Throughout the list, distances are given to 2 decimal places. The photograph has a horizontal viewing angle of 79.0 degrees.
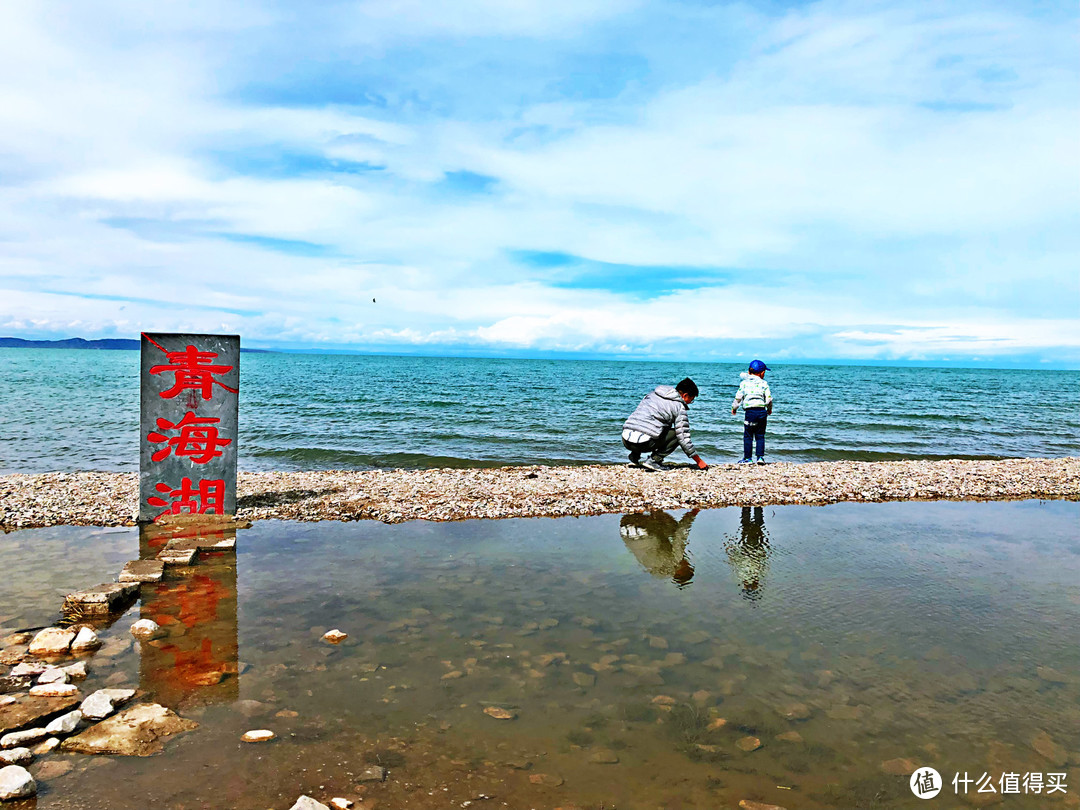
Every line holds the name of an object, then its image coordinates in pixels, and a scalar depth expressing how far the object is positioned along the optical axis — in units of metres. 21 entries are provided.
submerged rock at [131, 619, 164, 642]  6.07
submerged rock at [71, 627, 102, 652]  5.74
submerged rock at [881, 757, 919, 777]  4.31
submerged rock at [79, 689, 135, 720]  4.68
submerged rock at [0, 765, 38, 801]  3.81
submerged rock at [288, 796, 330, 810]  3.70
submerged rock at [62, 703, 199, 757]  4.33
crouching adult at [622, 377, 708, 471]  15.43
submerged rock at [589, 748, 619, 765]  4.37
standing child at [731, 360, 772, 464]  16.42
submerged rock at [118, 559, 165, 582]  7.38
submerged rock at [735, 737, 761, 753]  4.52
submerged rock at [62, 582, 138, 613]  6.51
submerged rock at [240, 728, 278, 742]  4.48
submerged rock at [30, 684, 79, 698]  4.94
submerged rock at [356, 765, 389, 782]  4.13
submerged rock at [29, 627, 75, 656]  5.64
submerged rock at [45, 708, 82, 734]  4.49
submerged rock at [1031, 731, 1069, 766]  4.45
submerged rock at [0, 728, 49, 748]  4.30
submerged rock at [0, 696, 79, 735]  4.56
